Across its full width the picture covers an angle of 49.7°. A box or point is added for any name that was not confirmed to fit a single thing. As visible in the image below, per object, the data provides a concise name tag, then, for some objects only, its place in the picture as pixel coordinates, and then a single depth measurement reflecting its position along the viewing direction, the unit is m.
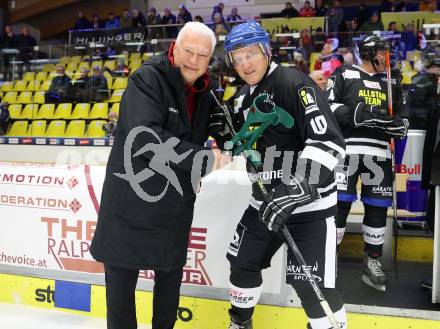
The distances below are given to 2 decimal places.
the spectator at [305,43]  7.33
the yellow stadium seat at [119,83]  7.37
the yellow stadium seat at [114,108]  6.91
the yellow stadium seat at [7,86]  8.18
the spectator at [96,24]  12.09
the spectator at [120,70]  7.73
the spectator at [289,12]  10.83
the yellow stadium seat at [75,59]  8.16
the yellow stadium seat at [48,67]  7.93
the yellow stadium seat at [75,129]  7.09
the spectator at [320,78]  3.50
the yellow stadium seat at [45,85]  7.57
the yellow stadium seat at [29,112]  7.50
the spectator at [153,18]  11.50
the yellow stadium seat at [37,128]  7.30
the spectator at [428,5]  9.15
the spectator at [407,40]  7.15
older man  1.73
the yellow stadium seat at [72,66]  7.50
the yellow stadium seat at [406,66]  6.33
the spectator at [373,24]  9.08
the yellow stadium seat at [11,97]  7.80
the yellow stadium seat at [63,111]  7.21
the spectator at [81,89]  7.20
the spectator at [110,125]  6.39
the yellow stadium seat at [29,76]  7.97
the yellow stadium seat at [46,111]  7.35
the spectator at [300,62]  6.79
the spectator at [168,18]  11.29
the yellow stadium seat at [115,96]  7.09
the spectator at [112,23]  12.03
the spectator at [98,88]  7.14
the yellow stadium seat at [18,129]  7.41
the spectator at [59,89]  7.41
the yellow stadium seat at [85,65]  7.66
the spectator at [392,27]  8.09
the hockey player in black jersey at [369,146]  2.65
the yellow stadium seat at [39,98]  7.50
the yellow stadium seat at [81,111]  7.09
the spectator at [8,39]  11.10
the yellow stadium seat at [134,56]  8.20
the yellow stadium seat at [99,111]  7.01
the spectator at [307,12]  10.57
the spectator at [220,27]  8.34
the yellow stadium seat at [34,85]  7.69
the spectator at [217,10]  11.82
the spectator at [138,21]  11.11
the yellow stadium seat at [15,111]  7.57
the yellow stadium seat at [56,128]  7.18
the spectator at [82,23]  12.71
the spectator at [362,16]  10.07
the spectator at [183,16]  11.41
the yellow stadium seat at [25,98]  7.68
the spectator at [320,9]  10.64
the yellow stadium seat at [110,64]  7.96
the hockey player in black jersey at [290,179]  1.68
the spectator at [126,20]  11.63
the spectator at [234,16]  10.68
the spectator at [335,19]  10.17
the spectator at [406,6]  9.66
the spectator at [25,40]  11.33
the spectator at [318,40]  7.50
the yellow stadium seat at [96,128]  6.96
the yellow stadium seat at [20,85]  7.99
